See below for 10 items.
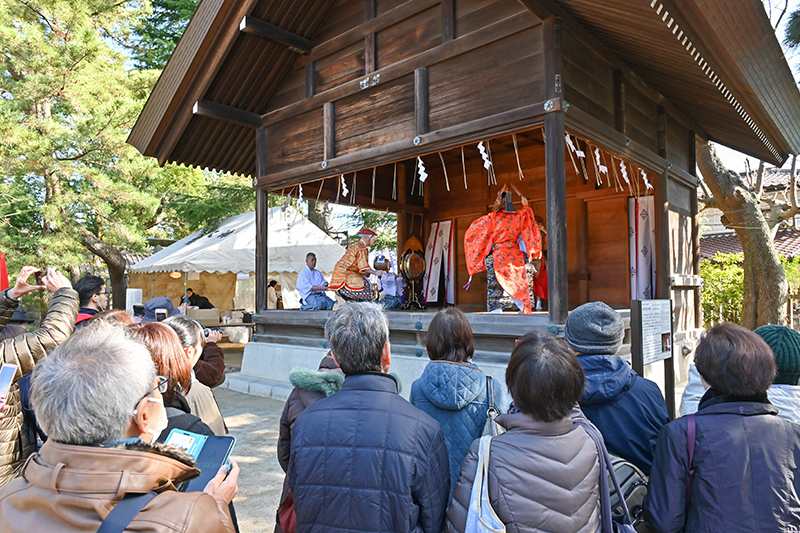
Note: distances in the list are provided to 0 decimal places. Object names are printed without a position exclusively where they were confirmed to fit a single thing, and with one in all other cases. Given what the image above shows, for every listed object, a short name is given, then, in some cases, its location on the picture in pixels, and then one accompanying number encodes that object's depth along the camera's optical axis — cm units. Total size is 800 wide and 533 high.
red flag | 408
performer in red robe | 597
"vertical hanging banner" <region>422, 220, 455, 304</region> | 933
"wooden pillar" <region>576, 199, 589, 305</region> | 784
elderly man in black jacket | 160
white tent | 1303
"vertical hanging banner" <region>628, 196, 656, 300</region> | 720
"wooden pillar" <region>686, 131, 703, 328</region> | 755
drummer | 834
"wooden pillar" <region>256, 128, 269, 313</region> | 779
